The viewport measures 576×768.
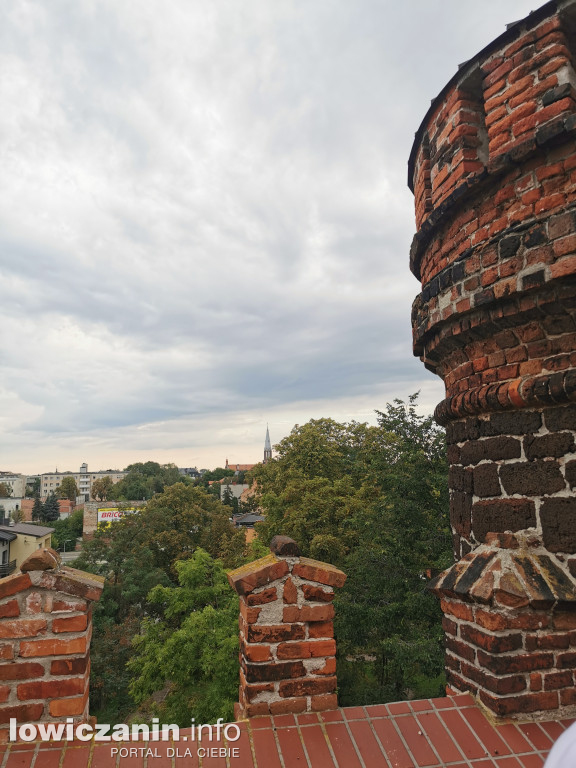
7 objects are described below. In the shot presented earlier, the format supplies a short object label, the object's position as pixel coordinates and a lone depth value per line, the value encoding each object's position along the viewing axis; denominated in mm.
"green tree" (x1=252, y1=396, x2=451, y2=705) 11688
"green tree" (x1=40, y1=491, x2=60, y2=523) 75188
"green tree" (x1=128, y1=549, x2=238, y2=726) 11680
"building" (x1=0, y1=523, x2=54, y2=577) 36531
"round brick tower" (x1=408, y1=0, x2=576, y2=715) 2803
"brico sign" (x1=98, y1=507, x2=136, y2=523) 55594
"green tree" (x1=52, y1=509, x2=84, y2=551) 61609
